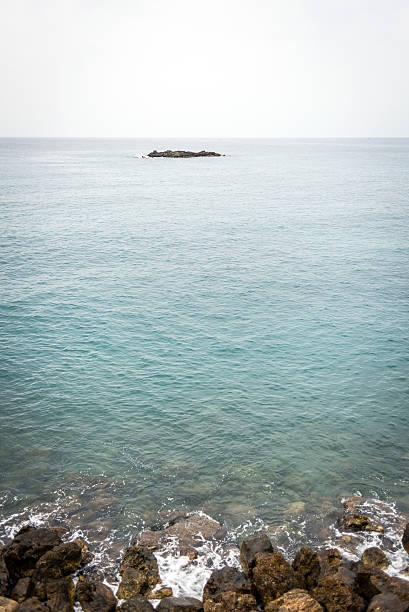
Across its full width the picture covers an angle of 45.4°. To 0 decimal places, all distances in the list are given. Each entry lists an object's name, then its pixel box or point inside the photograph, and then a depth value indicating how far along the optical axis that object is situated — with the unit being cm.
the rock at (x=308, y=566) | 2152
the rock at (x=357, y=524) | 2519
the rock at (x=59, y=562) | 2141
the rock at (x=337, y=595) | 1952
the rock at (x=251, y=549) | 2203
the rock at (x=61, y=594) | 2003
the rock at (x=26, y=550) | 2178
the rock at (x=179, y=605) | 1986
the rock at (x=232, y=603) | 1964
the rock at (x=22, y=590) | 2059
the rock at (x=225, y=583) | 2052
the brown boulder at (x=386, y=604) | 1881
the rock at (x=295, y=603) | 1912
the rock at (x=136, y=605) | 1981
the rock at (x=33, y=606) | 1920
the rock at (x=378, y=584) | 2003
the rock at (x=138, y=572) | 2116
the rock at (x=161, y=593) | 2131
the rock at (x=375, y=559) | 2241
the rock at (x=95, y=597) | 2023
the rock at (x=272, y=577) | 2050
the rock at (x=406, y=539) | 2344
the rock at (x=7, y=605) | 1938
